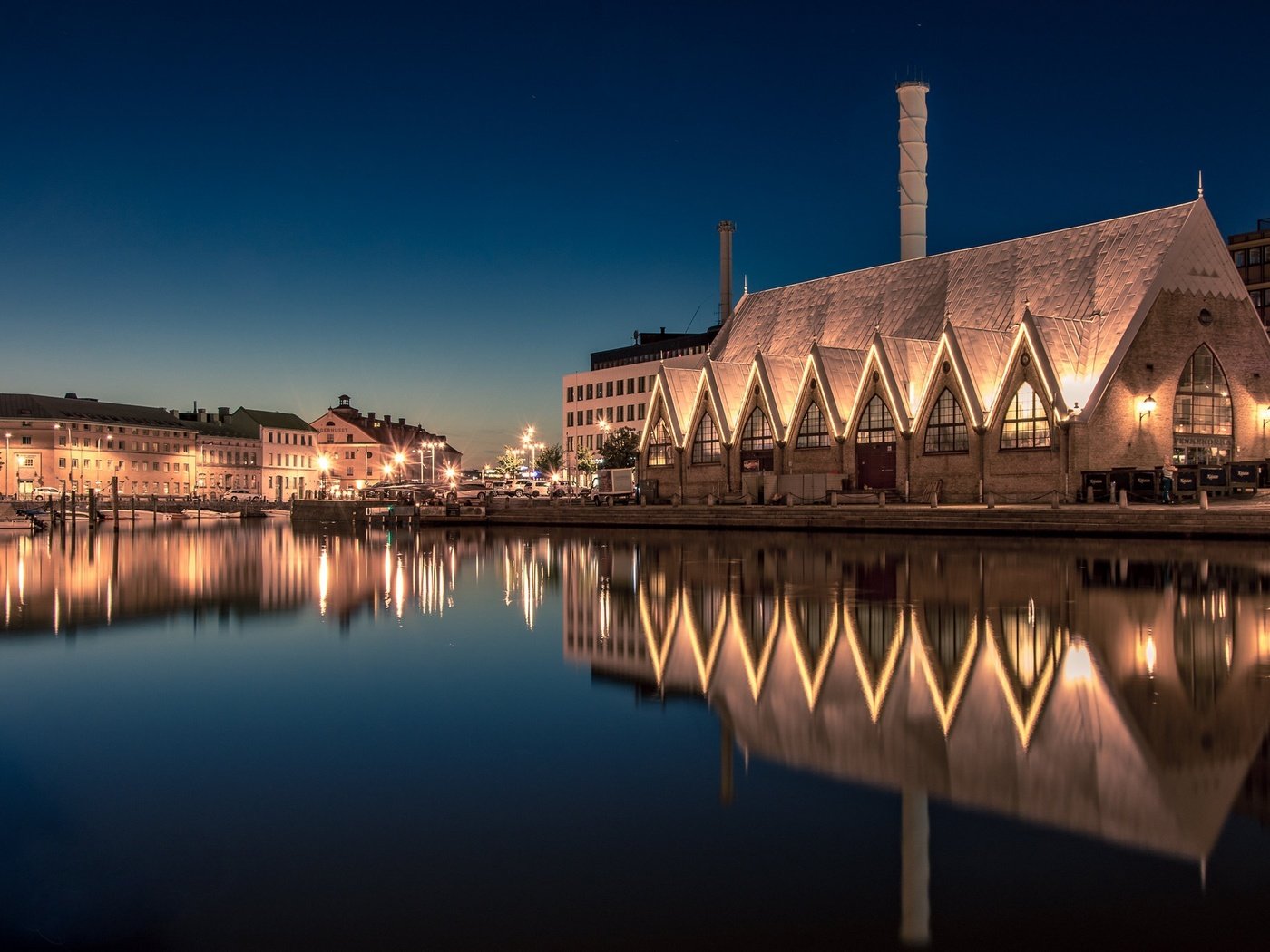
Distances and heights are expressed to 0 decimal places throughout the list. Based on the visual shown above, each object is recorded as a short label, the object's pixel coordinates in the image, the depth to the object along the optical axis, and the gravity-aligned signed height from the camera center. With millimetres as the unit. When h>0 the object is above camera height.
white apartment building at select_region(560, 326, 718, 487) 106750 +10945
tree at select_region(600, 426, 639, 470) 92688 +3612
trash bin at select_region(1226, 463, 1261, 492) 42312 +480
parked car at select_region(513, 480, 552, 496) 85688 +142
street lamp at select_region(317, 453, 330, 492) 127862 +3608
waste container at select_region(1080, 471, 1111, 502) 45062 +56
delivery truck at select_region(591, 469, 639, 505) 74012 +498
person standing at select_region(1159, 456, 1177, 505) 41562 +8
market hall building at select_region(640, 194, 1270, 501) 49656 +5749
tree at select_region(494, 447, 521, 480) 144362 +3845
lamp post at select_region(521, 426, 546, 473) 113312 +5475
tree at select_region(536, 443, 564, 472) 127500 +3876
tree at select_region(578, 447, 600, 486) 103250 +2737
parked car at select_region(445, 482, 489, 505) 79300 -303
